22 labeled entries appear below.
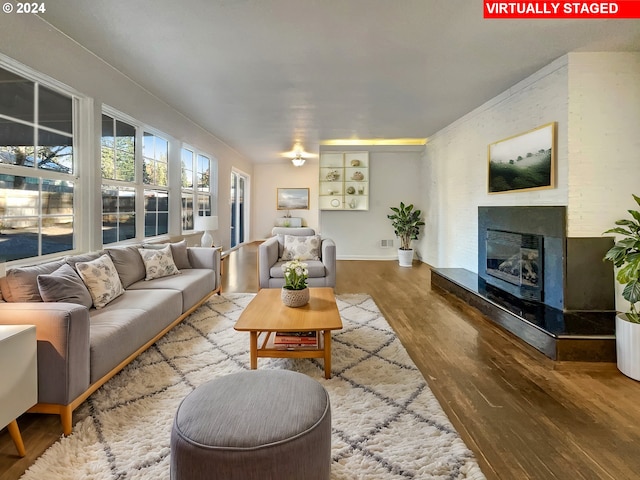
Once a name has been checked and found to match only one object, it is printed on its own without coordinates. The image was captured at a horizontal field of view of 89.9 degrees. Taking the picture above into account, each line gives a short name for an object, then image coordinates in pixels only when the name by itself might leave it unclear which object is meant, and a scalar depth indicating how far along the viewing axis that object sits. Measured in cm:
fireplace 346
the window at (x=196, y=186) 571
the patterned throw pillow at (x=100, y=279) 249
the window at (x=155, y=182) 453
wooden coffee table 219
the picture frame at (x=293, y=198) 1098
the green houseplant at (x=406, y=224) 710
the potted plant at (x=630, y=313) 226
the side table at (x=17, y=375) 144
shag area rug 144
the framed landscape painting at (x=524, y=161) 337
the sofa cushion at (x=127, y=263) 311
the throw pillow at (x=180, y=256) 397
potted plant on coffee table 261
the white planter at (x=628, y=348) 225
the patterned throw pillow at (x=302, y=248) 454
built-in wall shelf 744
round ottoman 103
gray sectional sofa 167
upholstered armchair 409
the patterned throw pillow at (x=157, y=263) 344
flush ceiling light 867
